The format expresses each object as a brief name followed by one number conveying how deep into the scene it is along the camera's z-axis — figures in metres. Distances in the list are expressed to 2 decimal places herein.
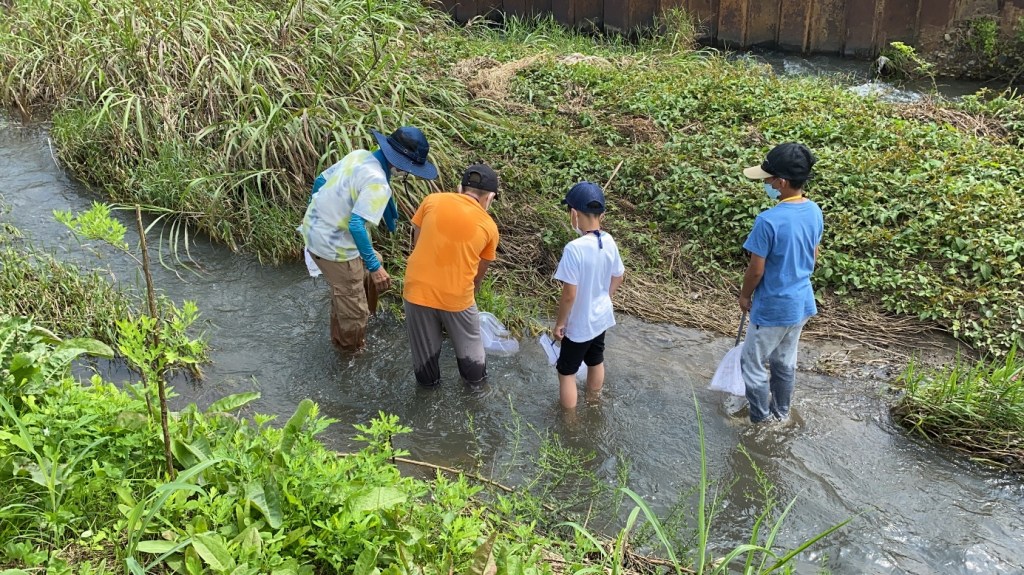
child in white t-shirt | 4.18
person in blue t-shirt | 4.14
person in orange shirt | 4.38
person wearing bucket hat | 4.55
